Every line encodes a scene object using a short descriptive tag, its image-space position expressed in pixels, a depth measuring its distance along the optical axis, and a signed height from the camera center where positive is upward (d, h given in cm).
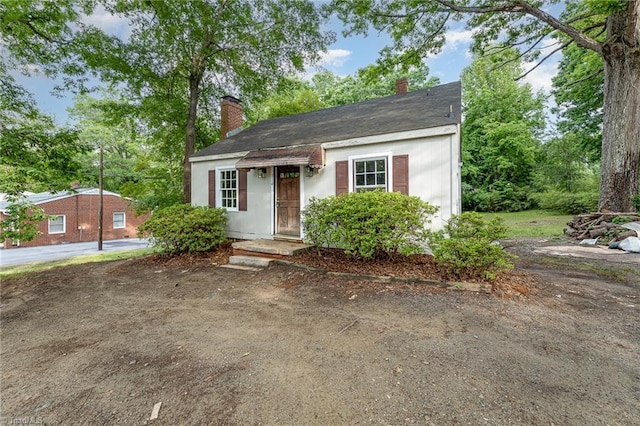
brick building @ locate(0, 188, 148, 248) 2331 -24
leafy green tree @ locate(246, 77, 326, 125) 1378 +667
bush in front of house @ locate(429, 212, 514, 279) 446 -56
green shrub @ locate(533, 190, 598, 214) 1465 +65
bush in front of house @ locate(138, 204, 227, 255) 770 -40
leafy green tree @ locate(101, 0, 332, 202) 1039 +662
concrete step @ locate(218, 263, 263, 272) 643 -123
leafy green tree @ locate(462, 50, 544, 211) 1981 +515
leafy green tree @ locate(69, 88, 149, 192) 2450 +665
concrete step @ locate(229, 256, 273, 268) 661 -111
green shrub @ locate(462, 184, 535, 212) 1975 +104
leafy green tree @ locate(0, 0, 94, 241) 659 +272
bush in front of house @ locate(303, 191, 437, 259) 543 -15
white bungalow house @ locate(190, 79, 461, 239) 614 +138
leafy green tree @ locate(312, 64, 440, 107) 2627 +1201
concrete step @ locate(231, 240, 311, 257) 677 -82
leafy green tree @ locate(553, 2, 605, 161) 1370 +609
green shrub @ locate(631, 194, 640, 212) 917 +33
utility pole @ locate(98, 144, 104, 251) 2015 -10
